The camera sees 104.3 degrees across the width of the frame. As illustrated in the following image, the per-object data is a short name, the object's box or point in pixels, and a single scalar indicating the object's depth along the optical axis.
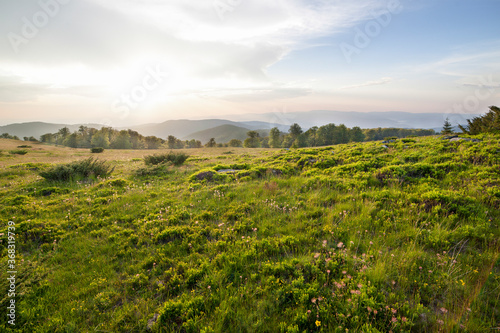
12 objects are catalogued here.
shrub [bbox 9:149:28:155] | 28.72
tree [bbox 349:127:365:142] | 94.53
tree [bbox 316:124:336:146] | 93.81
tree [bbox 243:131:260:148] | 101.75
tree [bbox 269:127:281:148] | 101.13
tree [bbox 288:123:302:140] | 95.94
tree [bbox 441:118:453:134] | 59.31
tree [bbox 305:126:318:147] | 97.75
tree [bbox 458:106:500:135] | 17.17
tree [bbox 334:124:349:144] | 91.75
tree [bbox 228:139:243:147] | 110.49
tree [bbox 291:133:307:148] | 91.94
